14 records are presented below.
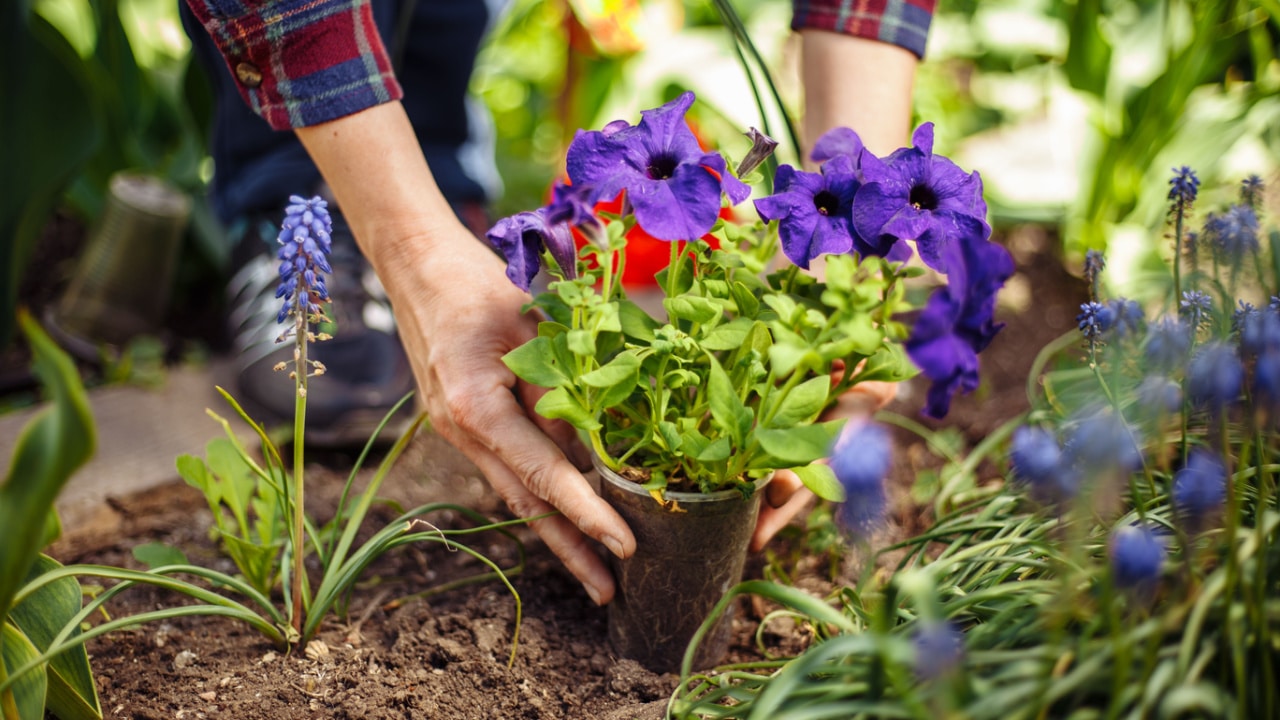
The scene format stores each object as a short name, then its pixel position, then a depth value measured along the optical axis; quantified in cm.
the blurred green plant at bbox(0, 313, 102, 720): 62
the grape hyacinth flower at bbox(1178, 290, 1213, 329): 90
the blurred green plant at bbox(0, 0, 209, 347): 144
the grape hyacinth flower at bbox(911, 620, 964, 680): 55
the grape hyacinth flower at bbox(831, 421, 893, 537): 62
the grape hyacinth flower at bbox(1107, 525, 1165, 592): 58
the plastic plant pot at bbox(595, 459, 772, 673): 94
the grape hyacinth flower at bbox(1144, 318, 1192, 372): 70
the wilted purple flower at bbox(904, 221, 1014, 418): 70
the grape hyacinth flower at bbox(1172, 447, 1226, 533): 62
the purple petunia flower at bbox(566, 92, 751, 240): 82
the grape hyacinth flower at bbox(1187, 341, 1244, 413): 65
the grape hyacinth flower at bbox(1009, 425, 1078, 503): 62
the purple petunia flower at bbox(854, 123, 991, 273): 84
